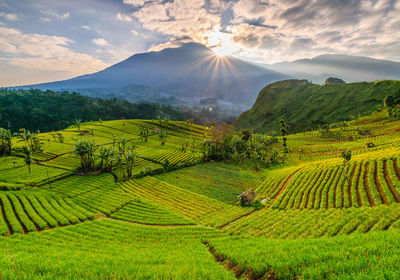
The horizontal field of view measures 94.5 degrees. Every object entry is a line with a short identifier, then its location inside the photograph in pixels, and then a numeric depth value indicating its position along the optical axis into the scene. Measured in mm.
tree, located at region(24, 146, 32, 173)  66181
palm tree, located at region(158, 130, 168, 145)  137625
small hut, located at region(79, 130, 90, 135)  145350
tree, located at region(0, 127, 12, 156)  88750
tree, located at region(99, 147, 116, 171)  78250
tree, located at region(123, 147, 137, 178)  75625
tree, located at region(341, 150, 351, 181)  49594
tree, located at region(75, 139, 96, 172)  74000
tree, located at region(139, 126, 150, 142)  146825
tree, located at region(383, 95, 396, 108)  171375
